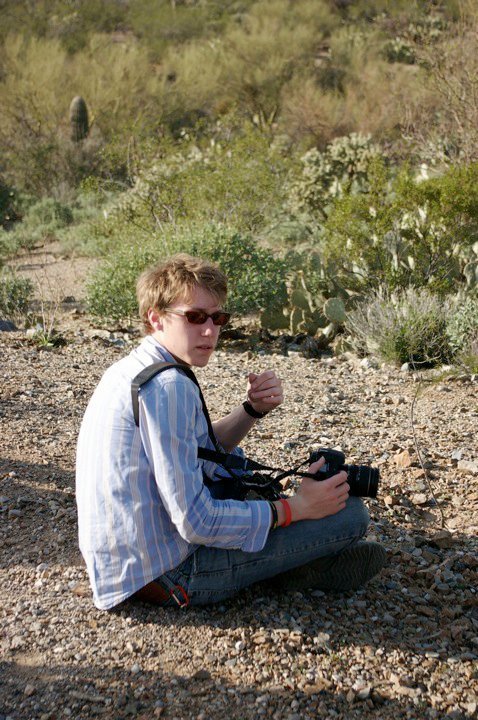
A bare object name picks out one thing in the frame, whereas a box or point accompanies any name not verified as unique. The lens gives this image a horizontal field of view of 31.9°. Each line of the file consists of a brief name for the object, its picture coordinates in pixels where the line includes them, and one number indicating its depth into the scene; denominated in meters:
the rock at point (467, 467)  4.13
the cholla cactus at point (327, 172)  11.23
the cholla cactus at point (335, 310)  6.73
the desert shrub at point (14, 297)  7.62
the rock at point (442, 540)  3.43
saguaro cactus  17.11
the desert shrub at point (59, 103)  16.08
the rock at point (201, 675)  2.43
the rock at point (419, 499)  3.83
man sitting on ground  2.37
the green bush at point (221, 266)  7.04
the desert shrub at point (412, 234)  6.84
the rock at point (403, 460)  4.21
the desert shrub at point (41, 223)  12.21
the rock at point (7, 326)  7.23
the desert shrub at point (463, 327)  5.85
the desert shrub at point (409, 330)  6.03
